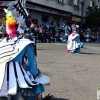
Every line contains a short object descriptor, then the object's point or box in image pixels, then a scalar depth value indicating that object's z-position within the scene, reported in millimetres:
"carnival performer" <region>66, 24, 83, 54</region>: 11159
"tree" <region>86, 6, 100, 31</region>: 28789
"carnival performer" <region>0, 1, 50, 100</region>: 2570
